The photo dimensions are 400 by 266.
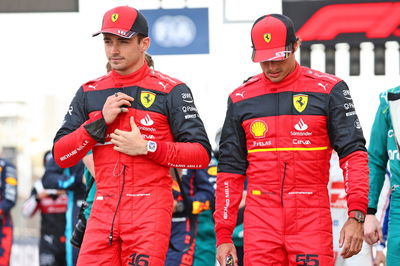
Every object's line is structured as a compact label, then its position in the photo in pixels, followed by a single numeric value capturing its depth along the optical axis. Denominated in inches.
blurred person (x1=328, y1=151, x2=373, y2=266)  597.6
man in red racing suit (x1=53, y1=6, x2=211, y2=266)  388.8
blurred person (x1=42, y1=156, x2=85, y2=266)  737.0
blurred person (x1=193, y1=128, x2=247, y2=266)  656.4
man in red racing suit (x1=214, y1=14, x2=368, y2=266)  392.2
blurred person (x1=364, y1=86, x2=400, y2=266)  437.7
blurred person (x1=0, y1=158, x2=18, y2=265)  774.5
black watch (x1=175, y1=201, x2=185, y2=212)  558.6
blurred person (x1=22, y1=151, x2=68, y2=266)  778.8
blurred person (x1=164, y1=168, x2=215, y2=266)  565.5
